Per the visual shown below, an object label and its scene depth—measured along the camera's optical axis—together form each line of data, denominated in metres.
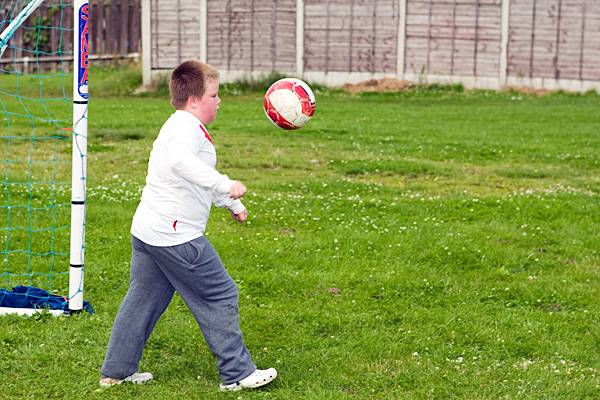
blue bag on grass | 10.73
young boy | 8.38
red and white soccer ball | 10.48
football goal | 10.15
